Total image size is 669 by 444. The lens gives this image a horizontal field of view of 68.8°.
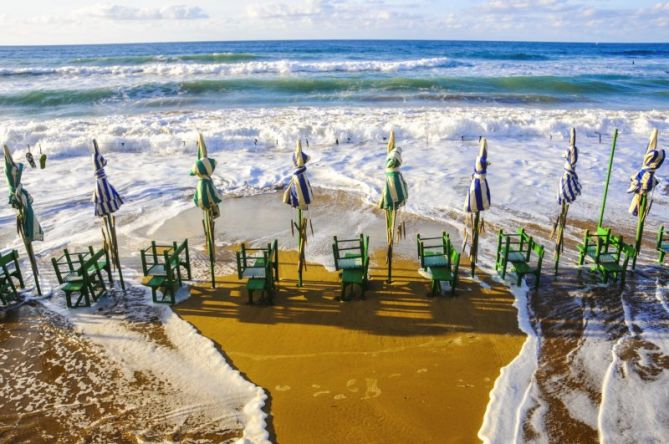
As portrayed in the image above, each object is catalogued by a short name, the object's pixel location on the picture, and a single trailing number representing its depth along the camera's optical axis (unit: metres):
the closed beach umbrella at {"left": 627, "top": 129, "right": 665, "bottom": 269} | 10.02
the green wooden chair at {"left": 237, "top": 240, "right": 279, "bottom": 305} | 9.90
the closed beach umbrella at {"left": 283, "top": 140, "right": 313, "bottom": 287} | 9.47
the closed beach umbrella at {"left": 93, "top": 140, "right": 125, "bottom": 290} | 9.65
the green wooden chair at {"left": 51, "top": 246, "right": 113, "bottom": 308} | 9.79
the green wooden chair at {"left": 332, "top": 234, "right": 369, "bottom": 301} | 9.96
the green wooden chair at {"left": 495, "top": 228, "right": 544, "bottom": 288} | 10.38
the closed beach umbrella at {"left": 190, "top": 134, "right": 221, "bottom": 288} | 9.42
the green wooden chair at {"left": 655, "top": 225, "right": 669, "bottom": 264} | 11.10
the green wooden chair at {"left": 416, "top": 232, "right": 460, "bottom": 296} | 10.07
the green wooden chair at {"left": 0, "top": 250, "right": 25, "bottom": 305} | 10.02
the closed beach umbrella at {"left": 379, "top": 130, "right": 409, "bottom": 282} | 9.30
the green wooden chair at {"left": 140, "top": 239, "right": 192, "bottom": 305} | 9.90
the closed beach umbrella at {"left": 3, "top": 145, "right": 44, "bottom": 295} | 9.22
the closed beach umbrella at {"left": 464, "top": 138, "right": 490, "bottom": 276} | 9.30
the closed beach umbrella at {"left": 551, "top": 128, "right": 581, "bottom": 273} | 9.90
